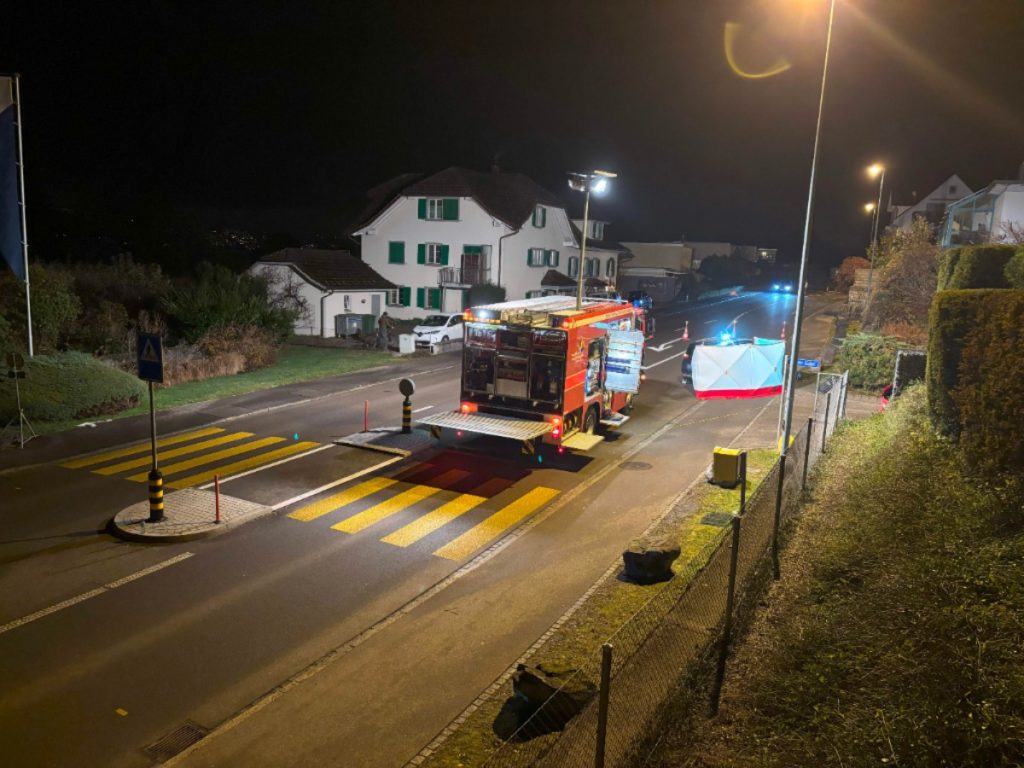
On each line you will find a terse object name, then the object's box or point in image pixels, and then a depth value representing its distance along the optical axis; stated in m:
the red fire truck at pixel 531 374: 16.12
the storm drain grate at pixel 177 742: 6.76
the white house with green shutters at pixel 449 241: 45.38
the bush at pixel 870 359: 25.53
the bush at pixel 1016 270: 17.16
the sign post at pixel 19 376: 15.82
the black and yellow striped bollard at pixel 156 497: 11.91
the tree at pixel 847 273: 68.59
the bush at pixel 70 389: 18.03
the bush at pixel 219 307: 28.03
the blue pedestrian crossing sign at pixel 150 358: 11.55
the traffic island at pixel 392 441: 17.20
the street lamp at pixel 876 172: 36.97
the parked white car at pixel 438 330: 33.59
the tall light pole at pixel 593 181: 18.91
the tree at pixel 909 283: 33.22
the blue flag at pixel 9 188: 18.27
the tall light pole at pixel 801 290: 13.27
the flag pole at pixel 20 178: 18.55
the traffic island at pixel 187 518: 11.66
